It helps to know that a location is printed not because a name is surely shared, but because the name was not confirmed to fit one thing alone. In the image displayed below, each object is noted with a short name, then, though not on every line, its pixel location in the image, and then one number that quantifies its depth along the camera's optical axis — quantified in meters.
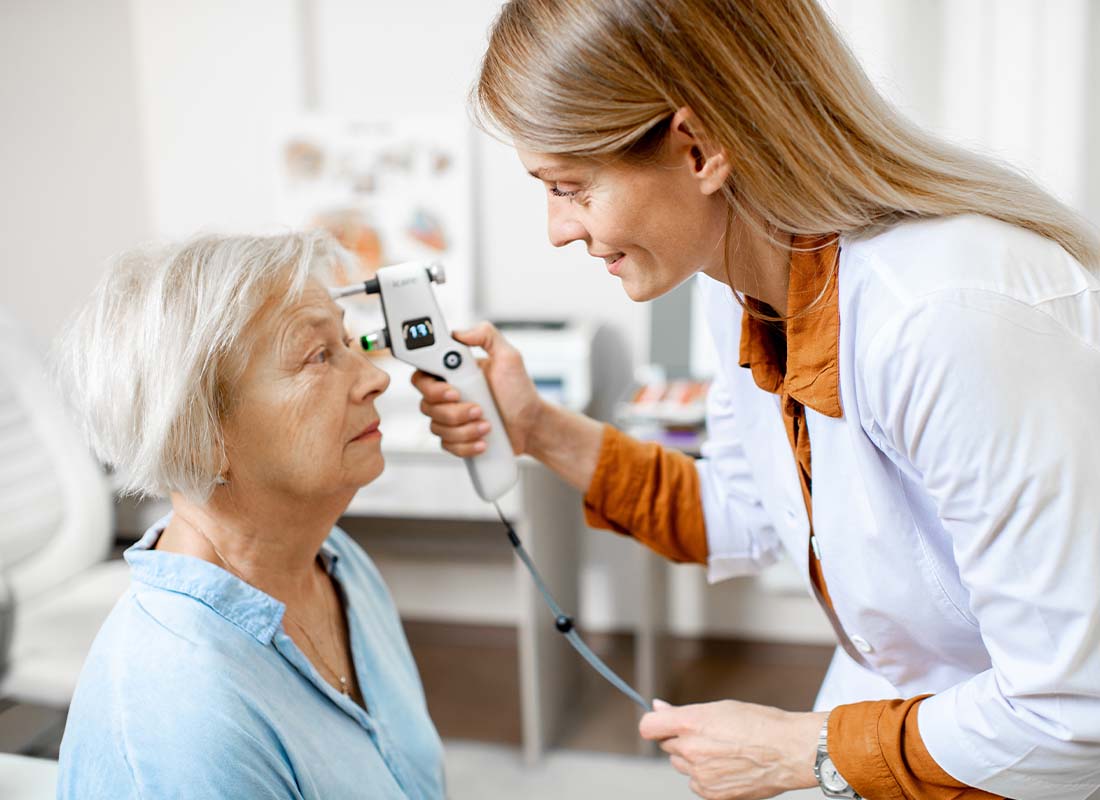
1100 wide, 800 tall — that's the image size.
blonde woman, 0.80
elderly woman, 0.95
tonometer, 1.24
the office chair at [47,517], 1.94
